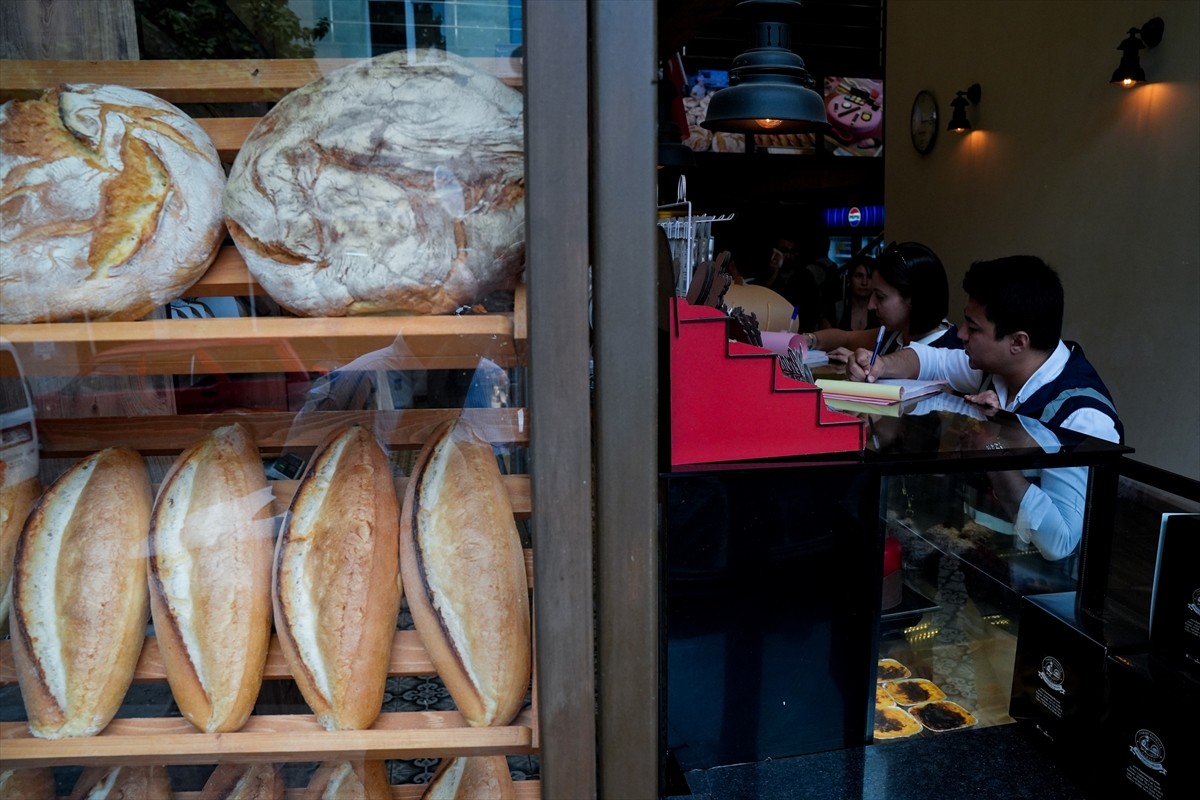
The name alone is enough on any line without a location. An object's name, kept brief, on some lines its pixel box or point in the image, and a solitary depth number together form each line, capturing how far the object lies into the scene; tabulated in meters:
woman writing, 3.26
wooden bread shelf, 0.88
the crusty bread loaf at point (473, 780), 1.03
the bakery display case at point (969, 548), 1.41
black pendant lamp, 2.39
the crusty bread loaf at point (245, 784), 1.01
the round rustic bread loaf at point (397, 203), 0.87
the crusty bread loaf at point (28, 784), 0.99
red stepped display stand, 1.27
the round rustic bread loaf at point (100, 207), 0.89
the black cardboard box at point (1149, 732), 1.17
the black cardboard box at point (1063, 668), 1.32
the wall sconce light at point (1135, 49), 4.22
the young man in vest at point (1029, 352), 2.04
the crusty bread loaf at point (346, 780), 1.01
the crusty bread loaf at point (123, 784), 1.00
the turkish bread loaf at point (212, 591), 0.95
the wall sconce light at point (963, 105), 6.02
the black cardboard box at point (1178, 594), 1.21
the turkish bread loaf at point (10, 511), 0.98
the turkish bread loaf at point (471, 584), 0.95
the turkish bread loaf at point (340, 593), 0.95
